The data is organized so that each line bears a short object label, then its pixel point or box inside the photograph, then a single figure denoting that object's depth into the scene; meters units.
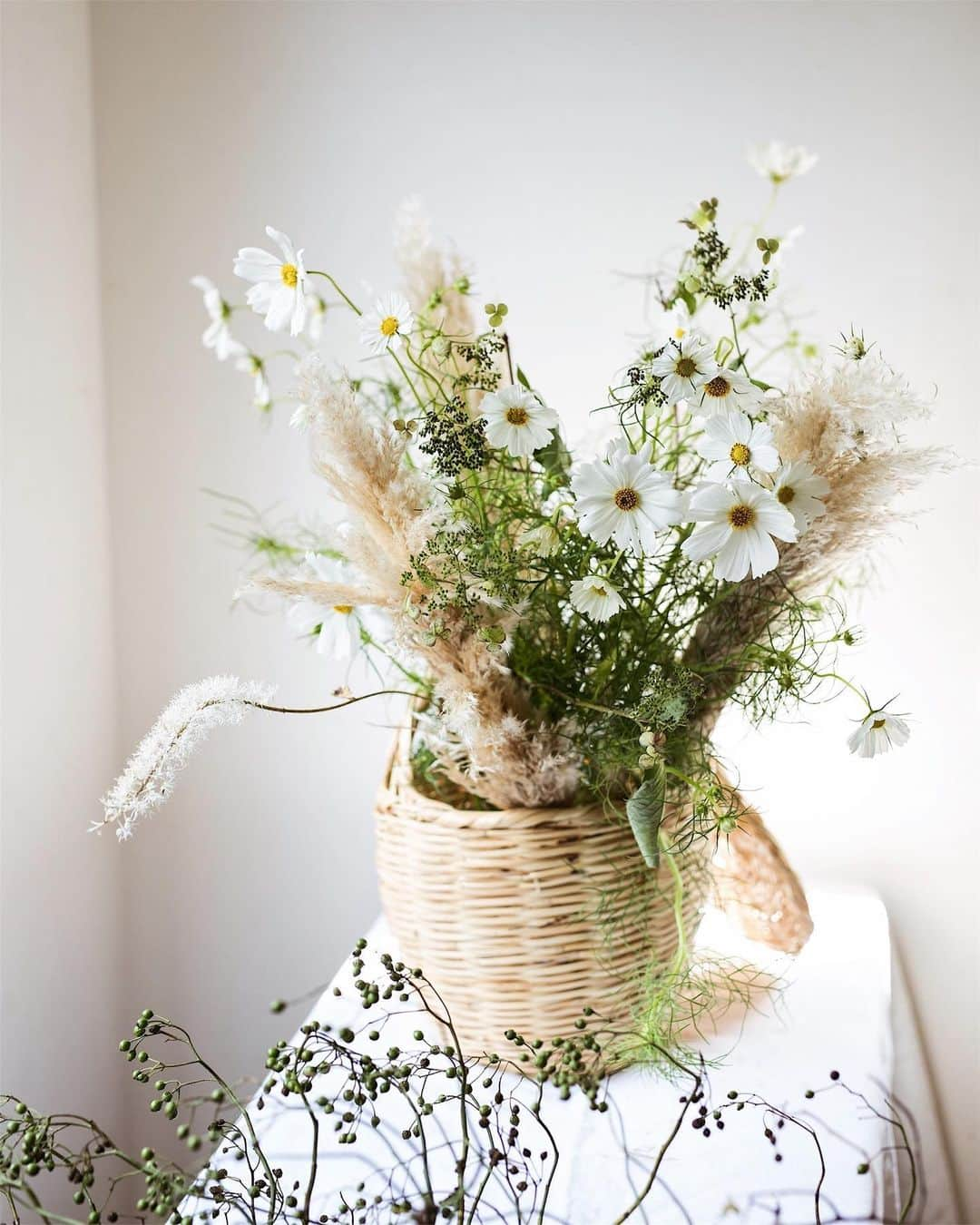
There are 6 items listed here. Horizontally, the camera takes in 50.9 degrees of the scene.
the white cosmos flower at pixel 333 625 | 0.75
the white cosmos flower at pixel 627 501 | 0.60
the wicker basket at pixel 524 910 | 0.74
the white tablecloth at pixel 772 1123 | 0.68
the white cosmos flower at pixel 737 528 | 0.59
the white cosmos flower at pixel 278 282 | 0.64
